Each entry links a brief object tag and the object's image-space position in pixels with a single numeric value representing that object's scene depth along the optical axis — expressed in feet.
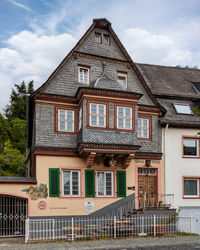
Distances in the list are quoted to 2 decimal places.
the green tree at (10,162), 136.15
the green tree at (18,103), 177.17
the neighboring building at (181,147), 73.67
